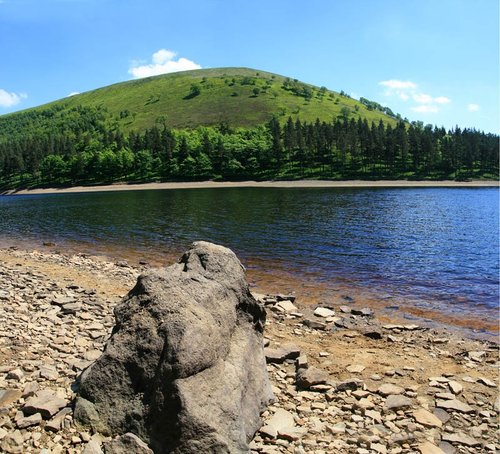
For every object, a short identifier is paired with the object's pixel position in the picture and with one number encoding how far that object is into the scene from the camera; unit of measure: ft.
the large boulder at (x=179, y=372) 25.08
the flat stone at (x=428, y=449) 28.12
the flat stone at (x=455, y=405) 34.17
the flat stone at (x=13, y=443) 25.25
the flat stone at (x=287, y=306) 65.40
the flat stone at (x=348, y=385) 36.55
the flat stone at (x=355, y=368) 41.67
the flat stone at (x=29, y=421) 27.39
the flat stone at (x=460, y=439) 29.71
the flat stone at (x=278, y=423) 28.67
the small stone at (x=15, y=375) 34.04
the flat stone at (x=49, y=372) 34.35
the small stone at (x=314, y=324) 57.26
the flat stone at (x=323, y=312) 63.31
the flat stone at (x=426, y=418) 31.60
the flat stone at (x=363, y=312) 64.34
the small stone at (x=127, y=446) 24.62
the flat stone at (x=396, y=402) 33.96
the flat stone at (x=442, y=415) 32.59
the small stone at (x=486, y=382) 39.73
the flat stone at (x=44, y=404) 28.50
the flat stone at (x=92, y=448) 24.71
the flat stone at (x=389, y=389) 36.51
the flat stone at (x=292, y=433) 28.35
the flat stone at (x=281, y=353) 42.37
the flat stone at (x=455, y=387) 37.76
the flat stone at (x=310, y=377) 36.73
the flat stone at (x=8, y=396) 30.30
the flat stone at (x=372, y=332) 54.70
